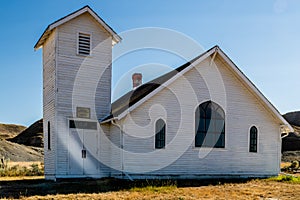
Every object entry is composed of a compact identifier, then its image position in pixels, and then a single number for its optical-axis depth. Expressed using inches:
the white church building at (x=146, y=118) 648.4
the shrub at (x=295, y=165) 1060.0
